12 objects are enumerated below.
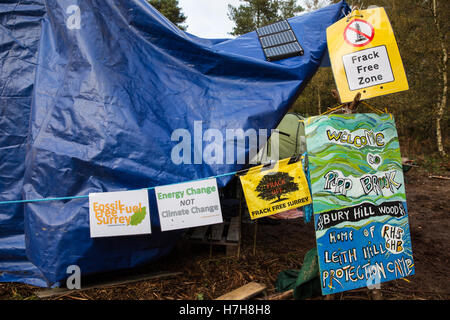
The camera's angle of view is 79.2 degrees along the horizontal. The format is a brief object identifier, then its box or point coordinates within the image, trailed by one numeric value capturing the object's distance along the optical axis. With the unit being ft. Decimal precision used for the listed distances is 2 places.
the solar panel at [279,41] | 10.27
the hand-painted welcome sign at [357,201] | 7.50
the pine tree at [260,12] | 54.34
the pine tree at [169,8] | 48.42
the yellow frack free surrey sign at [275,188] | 8.61
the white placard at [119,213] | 8.15
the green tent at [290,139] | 21.85
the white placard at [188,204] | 8.47
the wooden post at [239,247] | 11.03
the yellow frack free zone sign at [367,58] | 7.84
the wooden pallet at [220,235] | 11.29
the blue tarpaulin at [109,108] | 8.56
